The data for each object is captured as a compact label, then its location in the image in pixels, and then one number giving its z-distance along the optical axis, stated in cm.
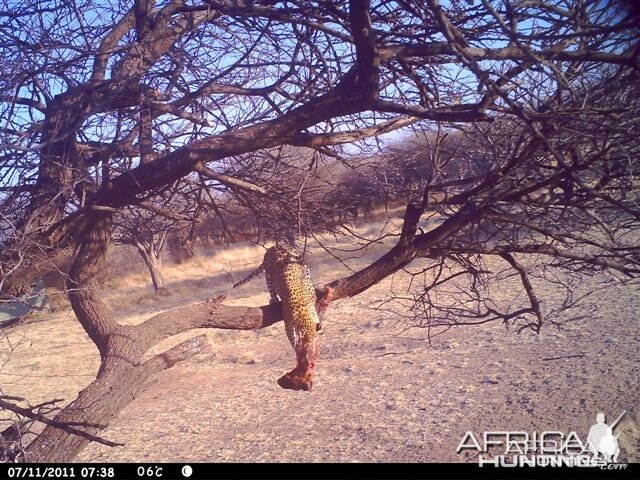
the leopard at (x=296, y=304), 496
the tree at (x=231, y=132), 349
